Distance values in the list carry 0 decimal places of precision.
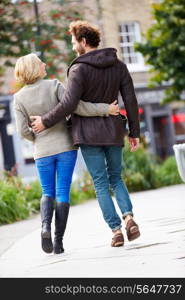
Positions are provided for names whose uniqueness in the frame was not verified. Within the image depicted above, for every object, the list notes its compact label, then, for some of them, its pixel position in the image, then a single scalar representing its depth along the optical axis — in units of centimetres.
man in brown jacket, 1115
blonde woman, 1135
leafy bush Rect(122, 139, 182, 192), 3020
